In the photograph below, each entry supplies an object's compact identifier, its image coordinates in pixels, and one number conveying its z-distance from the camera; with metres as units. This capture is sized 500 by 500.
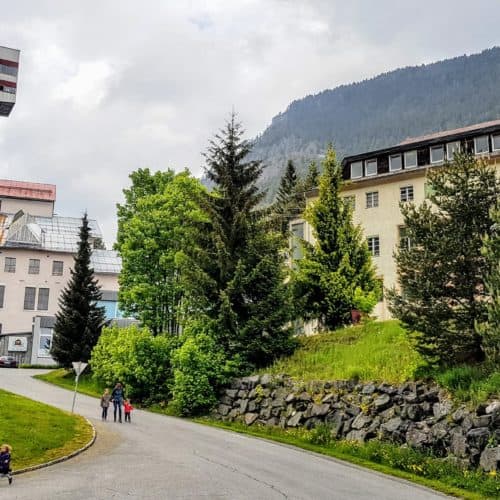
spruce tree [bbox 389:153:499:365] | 21.98
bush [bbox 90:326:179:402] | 33.28
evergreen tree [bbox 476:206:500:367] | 18.94
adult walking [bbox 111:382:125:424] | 28.09
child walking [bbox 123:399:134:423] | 27.86
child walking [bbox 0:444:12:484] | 15.48
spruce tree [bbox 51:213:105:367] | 45.38
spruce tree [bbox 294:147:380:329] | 36.69
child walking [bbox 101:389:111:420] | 28.48
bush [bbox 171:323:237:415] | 29.59
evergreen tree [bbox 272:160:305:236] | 33.56
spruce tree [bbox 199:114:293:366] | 30.41
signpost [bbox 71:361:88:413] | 28.42
